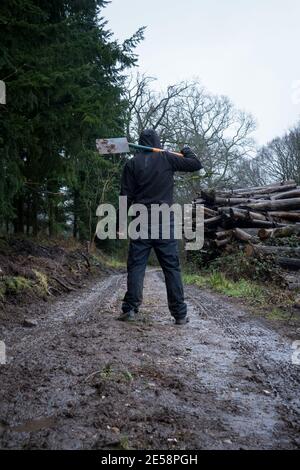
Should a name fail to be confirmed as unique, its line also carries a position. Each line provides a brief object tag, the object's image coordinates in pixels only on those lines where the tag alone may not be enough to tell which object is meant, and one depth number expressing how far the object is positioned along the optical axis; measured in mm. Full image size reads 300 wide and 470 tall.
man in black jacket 5000
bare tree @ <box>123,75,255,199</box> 29438
